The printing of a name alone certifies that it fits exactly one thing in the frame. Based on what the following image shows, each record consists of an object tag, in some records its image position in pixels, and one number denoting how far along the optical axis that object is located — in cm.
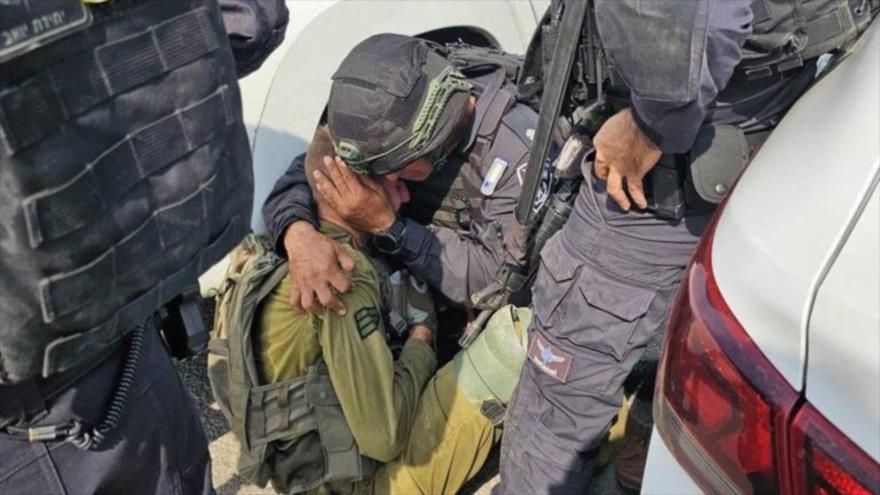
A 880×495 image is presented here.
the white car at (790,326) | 91
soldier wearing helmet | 228
